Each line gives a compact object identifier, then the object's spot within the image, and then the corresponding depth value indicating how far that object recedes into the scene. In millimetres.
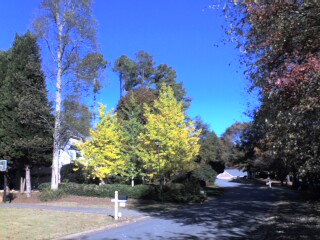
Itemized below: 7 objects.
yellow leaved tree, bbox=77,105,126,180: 23725
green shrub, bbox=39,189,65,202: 21395
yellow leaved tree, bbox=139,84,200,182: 22397
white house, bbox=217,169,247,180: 86205
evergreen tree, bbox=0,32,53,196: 23244
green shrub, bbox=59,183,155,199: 21908
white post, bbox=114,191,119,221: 12757
